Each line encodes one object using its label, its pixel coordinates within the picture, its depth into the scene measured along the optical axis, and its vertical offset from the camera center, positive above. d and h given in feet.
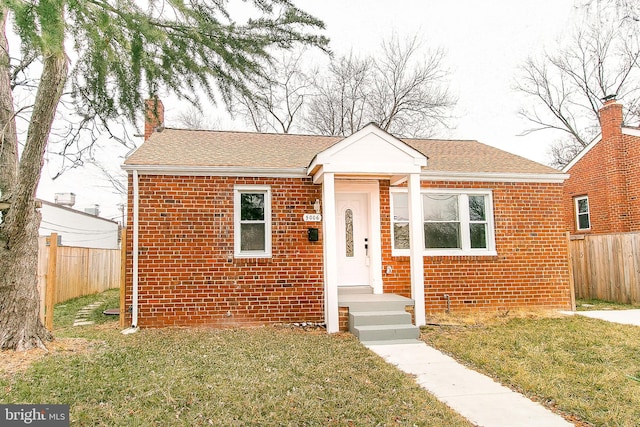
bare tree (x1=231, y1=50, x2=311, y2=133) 73.00 +27.22
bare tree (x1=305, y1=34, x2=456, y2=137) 75.72 +28.58
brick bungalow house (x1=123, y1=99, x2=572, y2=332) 27.25 +1.23
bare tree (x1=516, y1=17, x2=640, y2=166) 76.87 +29.77
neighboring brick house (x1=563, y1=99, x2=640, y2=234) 44.06 +7.16
